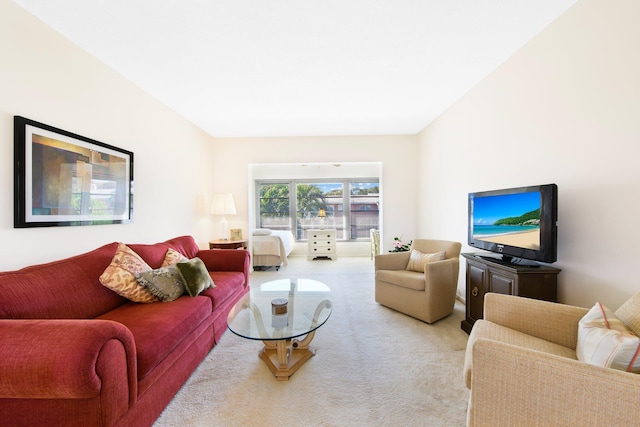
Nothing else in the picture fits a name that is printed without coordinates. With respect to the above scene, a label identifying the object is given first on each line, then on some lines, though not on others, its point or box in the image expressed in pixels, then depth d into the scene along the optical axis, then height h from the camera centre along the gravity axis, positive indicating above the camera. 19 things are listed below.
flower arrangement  3.95 -0.53
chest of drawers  5.90 -0.74
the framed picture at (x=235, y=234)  4.38 -0.39
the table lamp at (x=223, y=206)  4.11 +0.09
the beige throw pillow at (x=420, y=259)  2.79 -0.53
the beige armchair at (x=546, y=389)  0.81 -0.62
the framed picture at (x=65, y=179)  1.66 +0.25
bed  4.77 -0.75
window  6.54 +0.20
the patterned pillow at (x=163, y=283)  1.90 -0.57
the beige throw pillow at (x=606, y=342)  0.92 -0.51
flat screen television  1.68 -0.06
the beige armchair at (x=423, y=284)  2.51 -0.76
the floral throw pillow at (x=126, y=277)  1.79 -0.48
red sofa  0.97 -0.69
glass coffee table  1.70 -0.81
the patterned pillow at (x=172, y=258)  2.35 -0.45
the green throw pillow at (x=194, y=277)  2.07 -0.56
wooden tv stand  1.76 -0.51
